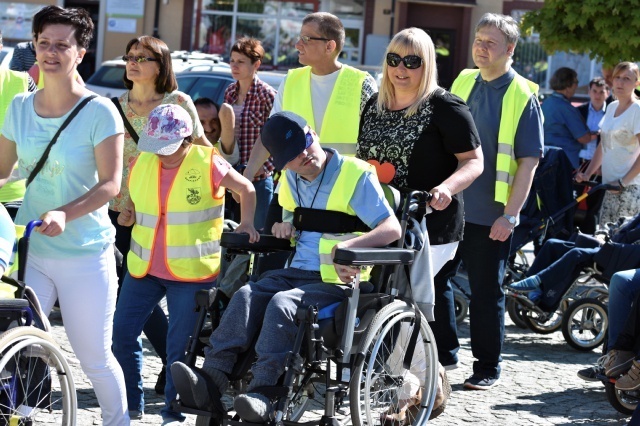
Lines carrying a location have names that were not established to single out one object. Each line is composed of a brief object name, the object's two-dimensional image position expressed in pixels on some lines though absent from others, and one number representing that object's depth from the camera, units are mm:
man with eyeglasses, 10060
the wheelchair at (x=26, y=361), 6693
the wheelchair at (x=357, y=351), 7357
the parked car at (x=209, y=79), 19242
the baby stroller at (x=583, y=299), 12339
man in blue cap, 7282
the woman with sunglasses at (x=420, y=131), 8992
